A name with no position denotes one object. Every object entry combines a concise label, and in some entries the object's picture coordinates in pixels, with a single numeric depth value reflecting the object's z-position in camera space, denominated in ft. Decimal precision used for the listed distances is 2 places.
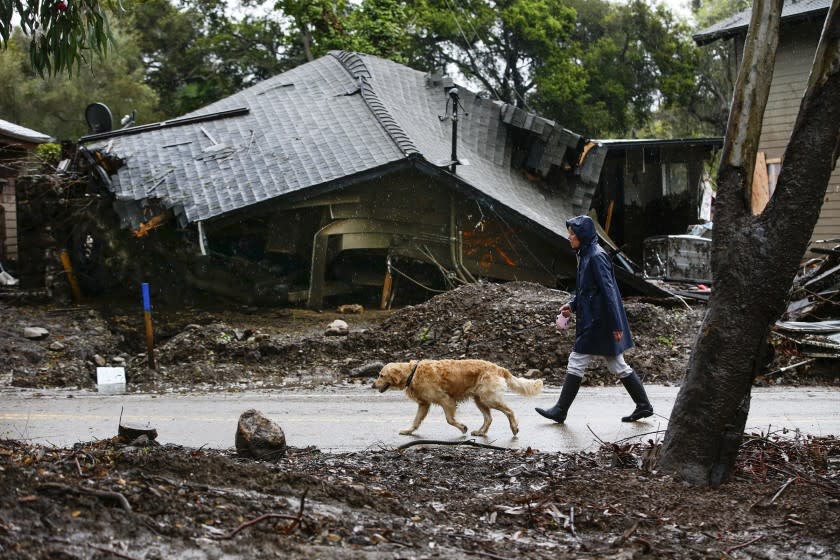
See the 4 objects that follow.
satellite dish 74.18
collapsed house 60.29
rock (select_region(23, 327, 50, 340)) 49.80
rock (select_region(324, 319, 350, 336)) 49.96
